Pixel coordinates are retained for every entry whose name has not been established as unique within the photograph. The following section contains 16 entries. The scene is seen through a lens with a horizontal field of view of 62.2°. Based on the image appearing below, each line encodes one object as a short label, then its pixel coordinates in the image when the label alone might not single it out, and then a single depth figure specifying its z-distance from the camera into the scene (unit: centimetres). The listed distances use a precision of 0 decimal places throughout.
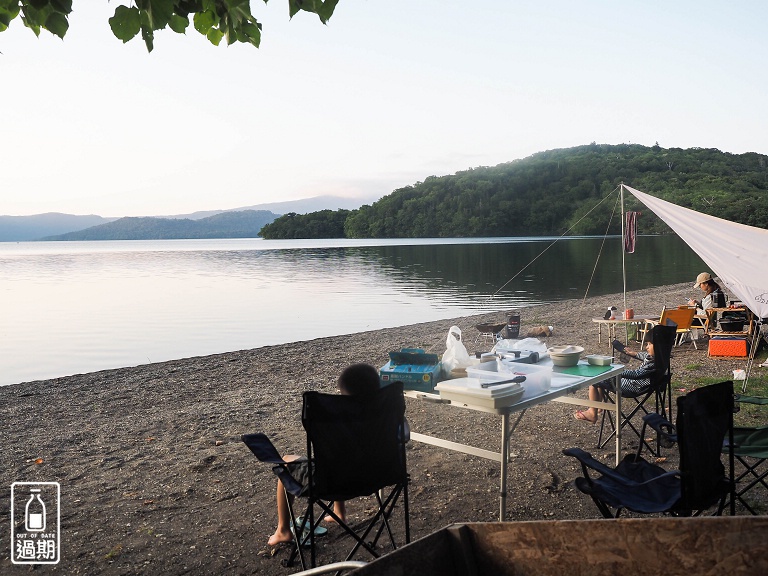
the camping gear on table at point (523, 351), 411
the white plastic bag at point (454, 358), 386
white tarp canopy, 654
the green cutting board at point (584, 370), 389
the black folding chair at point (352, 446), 276
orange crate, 855
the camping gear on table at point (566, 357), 406
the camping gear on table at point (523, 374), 338
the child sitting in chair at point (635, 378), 482
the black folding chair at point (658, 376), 462
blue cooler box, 363
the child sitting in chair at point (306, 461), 301
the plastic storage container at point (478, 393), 315
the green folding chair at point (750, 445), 330
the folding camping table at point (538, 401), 328
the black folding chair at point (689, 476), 268
